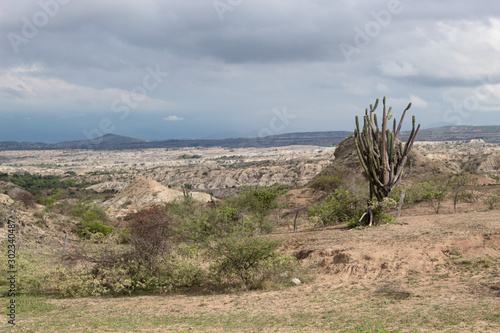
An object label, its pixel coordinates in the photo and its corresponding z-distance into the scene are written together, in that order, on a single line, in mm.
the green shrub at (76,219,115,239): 29164
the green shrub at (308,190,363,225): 21641
